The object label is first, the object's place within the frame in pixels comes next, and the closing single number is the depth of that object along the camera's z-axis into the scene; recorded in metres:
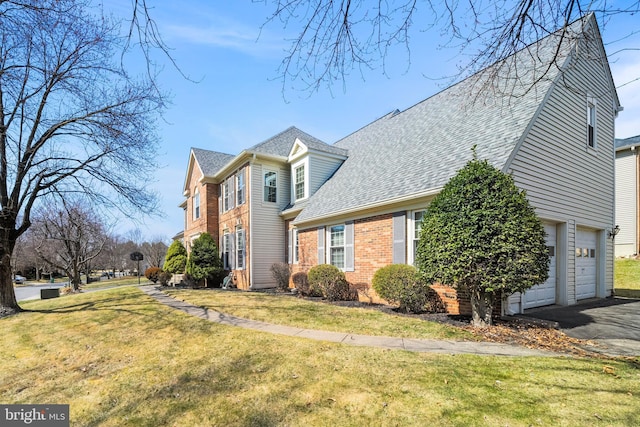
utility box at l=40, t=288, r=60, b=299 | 17.44
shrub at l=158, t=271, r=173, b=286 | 17.94
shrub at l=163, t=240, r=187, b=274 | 19.61
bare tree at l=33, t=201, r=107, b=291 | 20.97
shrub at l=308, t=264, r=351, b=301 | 11.36
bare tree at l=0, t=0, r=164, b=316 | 9.86
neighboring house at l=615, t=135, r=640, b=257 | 18.52
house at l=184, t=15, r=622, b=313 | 8.81
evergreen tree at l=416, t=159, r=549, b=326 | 6.34
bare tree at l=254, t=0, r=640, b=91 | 3.66
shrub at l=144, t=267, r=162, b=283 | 20.81
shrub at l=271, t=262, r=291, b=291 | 14.98
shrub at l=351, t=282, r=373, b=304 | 10.98
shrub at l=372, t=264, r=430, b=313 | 8.45
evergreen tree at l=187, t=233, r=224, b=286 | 16.75
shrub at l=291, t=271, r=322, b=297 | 12.44
